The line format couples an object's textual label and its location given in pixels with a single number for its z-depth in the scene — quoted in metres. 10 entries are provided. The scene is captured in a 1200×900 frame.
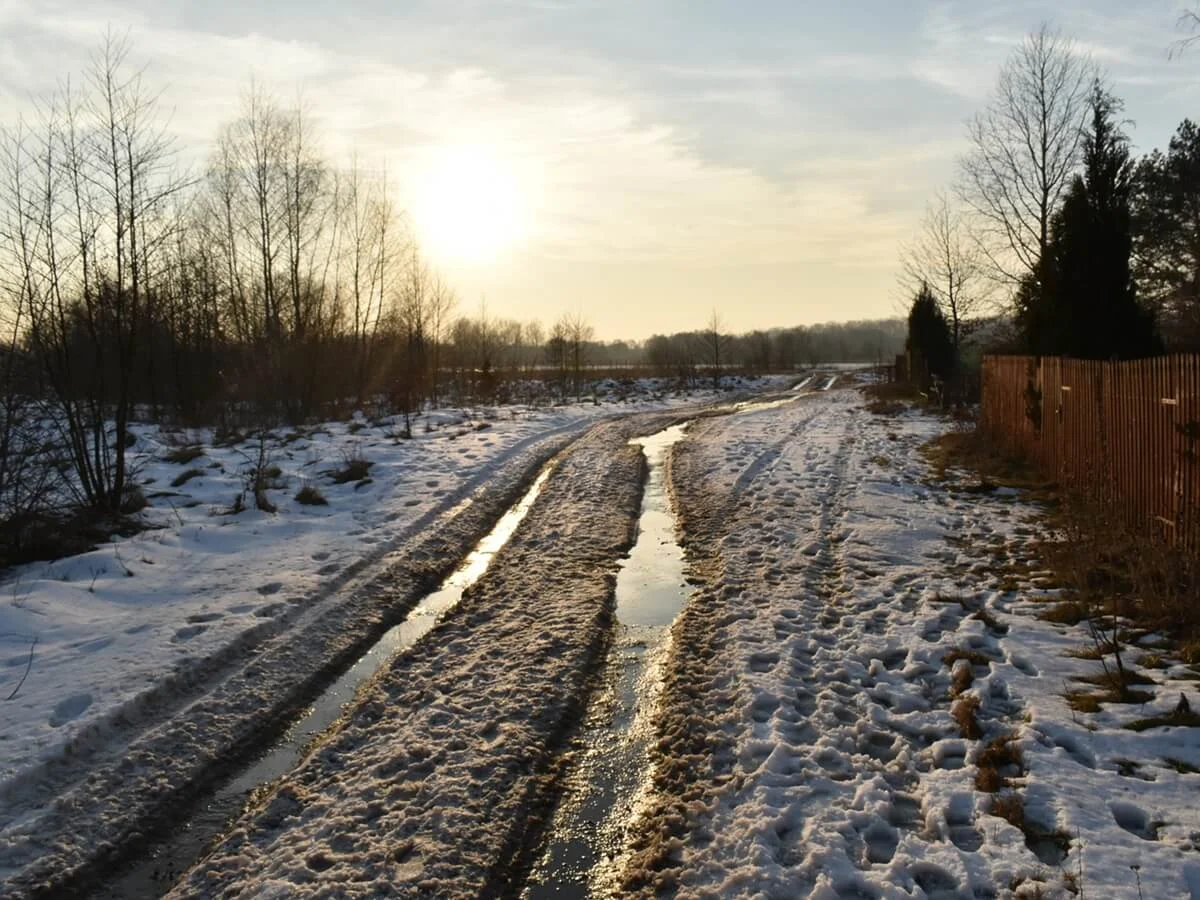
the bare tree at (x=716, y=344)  47.33
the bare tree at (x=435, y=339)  38.28
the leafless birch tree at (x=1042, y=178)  24.30
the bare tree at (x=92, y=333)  10.29
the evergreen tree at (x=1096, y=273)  12.62
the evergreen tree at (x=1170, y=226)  27.02
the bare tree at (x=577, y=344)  43.70
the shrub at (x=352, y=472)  13.30
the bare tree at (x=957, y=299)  29.20
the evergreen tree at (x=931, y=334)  30.77
